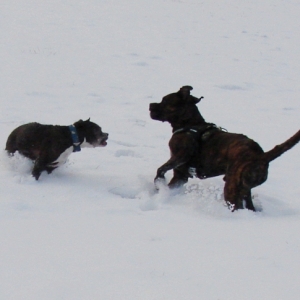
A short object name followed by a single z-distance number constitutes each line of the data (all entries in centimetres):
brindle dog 1065
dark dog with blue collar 1215
